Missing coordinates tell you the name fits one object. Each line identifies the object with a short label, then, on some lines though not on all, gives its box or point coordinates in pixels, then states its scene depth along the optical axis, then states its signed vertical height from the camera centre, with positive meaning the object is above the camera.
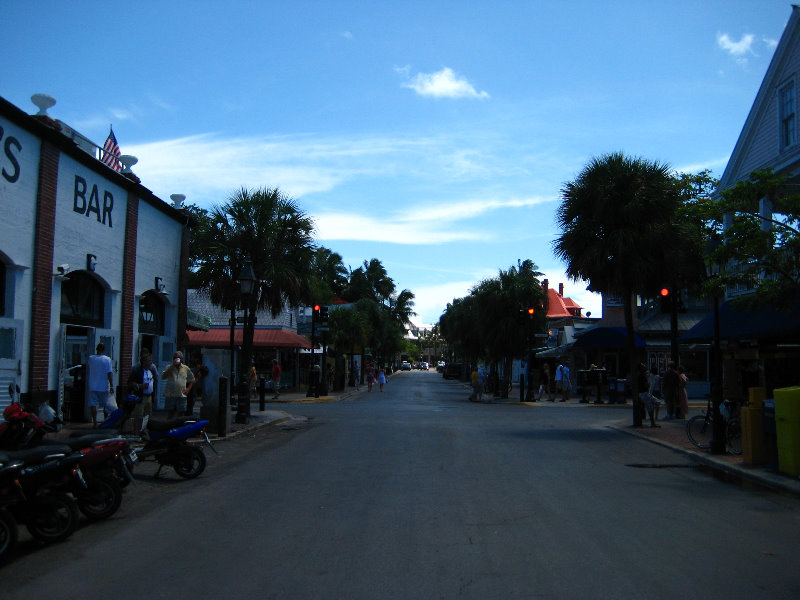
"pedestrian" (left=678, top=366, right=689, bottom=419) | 21.39 -1.09
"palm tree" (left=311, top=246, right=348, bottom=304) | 79.93 +9.62
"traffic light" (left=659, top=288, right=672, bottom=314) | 20.50 +1.74
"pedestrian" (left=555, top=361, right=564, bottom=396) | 33.94 -0.85
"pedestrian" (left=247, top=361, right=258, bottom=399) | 30.79 -1.28
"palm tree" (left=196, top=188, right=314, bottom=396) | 21.02 +3.16
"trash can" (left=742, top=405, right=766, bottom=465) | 11.95 -1.24
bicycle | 14.35 -1.39
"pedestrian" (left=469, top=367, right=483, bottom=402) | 35.61 -1.40
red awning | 39.16 +0.95
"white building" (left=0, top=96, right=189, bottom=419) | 13.49 +2.05
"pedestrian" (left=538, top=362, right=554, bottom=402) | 35.29 -0.68
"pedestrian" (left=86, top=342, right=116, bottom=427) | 13.77 -0.49
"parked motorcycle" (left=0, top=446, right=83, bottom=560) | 6.41 -1.29
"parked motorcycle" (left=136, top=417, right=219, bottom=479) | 10.11 -1.31
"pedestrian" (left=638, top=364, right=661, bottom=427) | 19.25 -1.03
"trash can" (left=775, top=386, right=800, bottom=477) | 10.45 -0.99
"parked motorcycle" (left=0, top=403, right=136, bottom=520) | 7.62 -1.10
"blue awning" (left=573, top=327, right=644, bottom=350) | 33.41 +0.94
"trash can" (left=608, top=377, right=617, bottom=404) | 32.75 -1.44
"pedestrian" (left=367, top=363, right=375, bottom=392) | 47.37 -1.27
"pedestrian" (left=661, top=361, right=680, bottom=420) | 21.42 -0.85
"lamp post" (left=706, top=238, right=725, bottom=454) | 13.47 -0.85
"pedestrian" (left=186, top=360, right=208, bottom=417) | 16.01 -0.97
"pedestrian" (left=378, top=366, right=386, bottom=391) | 45.47 -1.35
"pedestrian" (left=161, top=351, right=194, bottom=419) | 14.62 -0.63
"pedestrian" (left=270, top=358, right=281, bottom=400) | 35.16 -1.01
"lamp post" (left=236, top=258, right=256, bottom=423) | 17.84 +0.44
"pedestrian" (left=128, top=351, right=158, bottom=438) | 13.40 -0.58
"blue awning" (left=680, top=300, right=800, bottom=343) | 17.31 +0.94
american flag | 19.29 +5.54
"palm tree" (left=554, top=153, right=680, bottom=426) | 19.30 +3.74
